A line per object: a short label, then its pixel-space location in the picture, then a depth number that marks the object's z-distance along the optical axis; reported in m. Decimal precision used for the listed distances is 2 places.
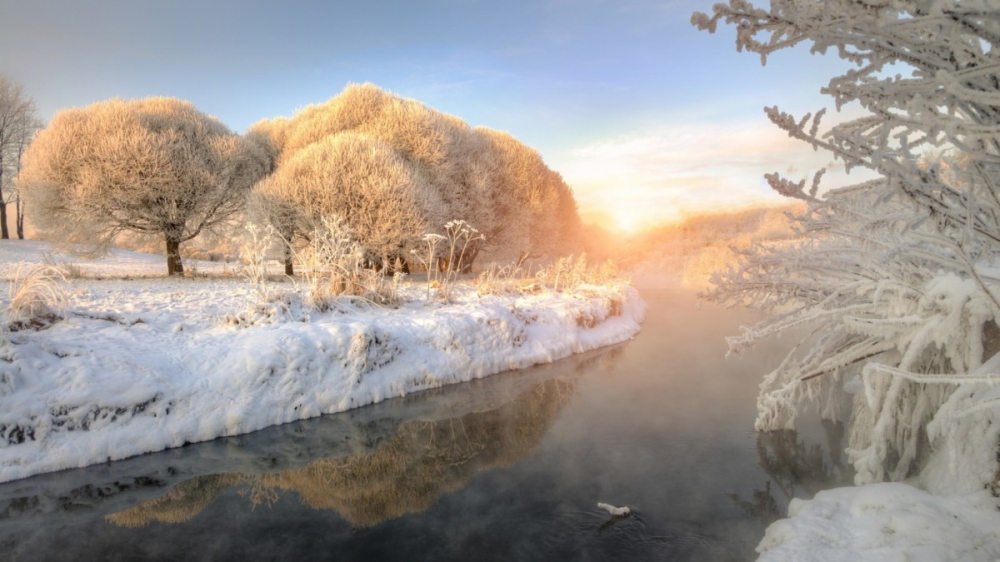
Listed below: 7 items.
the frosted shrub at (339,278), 10.59
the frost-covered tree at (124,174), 16.73
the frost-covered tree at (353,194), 18.42
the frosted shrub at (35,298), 7.31
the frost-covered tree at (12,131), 26.47
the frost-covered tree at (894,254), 2.00
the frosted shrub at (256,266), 10.09
